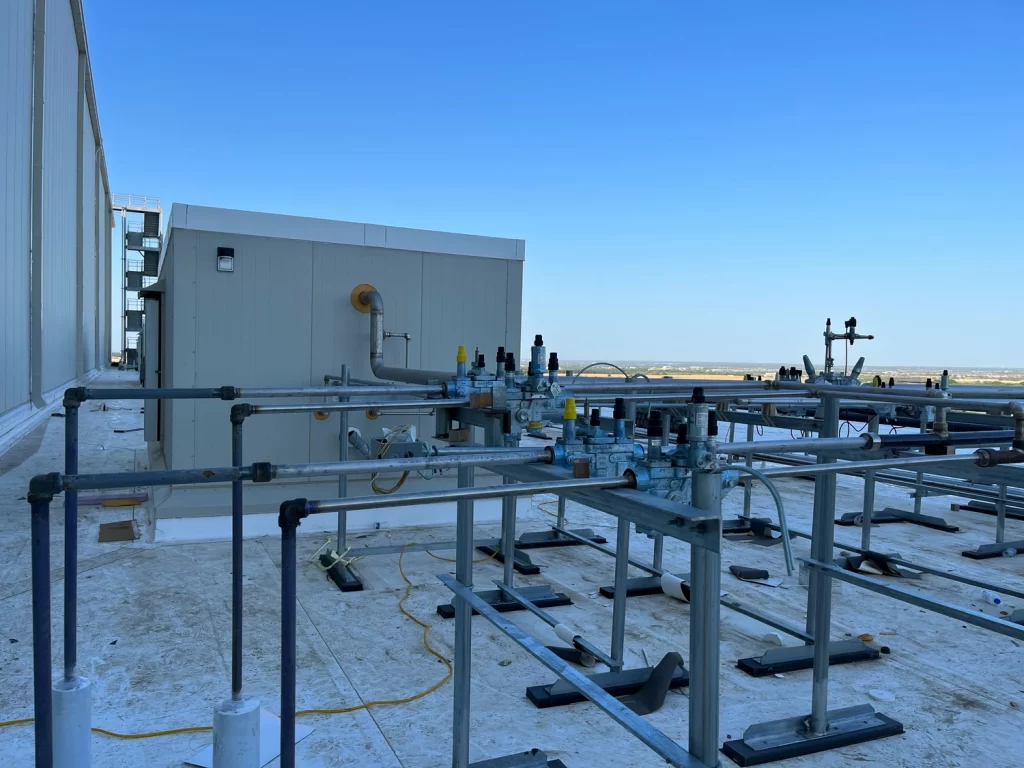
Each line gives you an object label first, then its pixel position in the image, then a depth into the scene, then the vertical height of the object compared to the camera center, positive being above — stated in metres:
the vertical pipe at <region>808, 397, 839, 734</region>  3.08 -1.01
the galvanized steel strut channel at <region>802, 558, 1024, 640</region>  2.82 -0.95
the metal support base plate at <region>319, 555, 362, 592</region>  4.75 -1.49
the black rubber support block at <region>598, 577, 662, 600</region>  4.81 -1.48
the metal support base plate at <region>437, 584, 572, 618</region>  4.56 -1.50
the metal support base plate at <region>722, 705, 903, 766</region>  2.93 -1.51
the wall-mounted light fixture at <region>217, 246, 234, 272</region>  5.84 +0.64
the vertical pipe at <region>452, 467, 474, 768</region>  2.70 -1.05
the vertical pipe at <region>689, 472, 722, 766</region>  1.52 -0.60
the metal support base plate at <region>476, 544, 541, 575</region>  5.26 -1.50
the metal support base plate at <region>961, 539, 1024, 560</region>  5.89 -1.44
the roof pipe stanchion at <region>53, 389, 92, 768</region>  2.43 -1.19
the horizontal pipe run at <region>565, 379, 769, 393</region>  3.67 -0.15
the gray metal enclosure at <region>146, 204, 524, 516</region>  5.79 +0.29
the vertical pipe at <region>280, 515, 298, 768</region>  1.40 -0.57
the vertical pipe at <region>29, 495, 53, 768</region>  1.48 -0.58
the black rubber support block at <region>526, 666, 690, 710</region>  3.31 -1.50
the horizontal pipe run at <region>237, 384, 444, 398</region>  2.91 -0.18
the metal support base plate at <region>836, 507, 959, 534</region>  6.89 -1.44
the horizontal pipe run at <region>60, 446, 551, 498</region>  1.66 -0.30
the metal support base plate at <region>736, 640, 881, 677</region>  3.69 -1.49
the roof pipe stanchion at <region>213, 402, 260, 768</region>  2.53 -1.27
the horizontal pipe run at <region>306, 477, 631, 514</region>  1.46 -0.30
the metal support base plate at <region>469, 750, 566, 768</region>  2.79 -1.52
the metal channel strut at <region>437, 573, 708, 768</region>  1.53 -0.86
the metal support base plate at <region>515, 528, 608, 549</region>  5.95 -1.49
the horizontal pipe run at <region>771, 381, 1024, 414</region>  2.62 -0.14
